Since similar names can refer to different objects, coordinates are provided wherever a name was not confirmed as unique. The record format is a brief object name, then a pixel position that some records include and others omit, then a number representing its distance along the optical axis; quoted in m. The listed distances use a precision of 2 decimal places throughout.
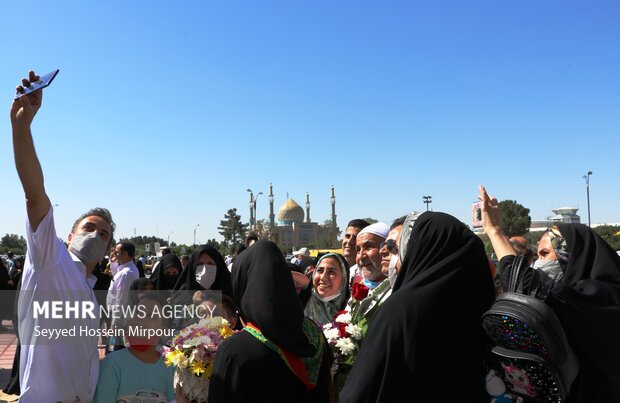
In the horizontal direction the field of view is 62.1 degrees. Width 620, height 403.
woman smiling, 4.22
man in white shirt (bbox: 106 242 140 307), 7.28
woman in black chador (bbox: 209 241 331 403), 2.15
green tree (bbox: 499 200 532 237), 59.51
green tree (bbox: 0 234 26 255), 67.94
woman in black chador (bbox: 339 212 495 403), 1.82
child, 2.96
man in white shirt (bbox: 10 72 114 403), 2.22
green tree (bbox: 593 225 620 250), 38.86
